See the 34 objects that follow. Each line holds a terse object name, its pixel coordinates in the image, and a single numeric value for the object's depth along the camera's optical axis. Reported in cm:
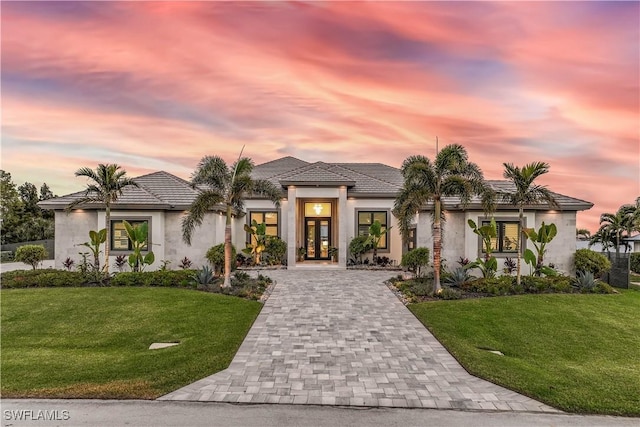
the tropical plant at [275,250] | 1853
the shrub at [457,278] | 1274
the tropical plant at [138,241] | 1400
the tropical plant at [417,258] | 1494
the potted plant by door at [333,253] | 1972
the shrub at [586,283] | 1288
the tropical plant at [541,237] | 1398
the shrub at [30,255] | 1591
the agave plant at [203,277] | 1266
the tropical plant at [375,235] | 1829
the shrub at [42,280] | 1284
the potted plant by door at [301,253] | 1963
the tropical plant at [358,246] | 1830
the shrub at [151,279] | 1285
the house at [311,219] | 1581
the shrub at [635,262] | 2109
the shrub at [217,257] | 1538
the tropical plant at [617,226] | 2250
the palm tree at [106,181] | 1318
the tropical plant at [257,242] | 1800
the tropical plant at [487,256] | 1365
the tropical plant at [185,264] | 1603
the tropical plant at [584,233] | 2544
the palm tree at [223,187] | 1242
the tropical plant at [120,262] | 1565
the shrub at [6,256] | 2470
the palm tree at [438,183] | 1162
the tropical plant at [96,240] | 1337
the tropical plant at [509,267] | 1516
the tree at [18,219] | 2742
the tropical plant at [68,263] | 1550
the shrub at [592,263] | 1513
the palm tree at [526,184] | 1272
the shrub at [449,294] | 1157
